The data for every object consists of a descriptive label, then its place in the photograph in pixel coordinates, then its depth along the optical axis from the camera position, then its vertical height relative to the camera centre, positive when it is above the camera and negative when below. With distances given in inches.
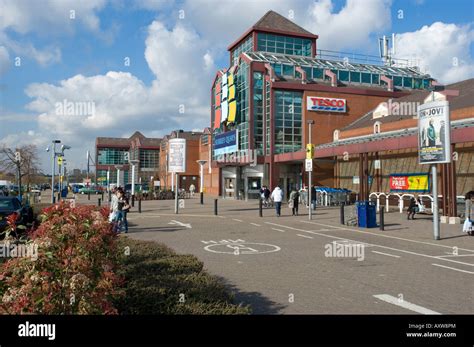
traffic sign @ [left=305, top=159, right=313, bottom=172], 858.1 +43.6
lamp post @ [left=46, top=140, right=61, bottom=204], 1450.5 +107.6
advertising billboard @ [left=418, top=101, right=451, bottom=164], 544.4 +70.8
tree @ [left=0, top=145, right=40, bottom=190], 1520.7 +89.6
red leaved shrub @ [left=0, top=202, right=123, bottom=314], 138.8 -31.6
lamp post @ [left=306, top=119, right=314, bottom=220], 831.4 -58.7
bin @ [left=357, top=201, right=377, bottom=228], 690.2 -51.6
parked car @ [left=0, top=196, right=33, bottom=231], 566.8 -35.1
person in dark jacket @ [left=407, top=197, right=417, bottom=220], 808.9 -46.8
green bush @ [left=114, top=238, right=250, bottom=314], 196.9 -57.3
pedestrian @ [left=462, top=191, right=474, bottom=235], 575.5 -40.1
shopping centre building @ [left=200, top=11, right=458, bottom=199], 1622.8 +324.7
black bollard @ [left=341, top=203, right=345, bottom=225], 735.1 -52.0
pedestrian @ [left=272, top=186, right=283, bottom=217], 922.1 -30.2
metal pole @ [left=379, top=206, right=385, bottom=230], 646.5 -52.0
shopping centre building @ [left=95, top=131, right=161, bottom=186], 3831.2 +299.3
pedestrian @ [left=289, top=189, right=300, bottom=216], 946.1 -38.8
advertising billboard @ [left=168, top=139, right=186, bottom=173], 1066.1 +77.3
